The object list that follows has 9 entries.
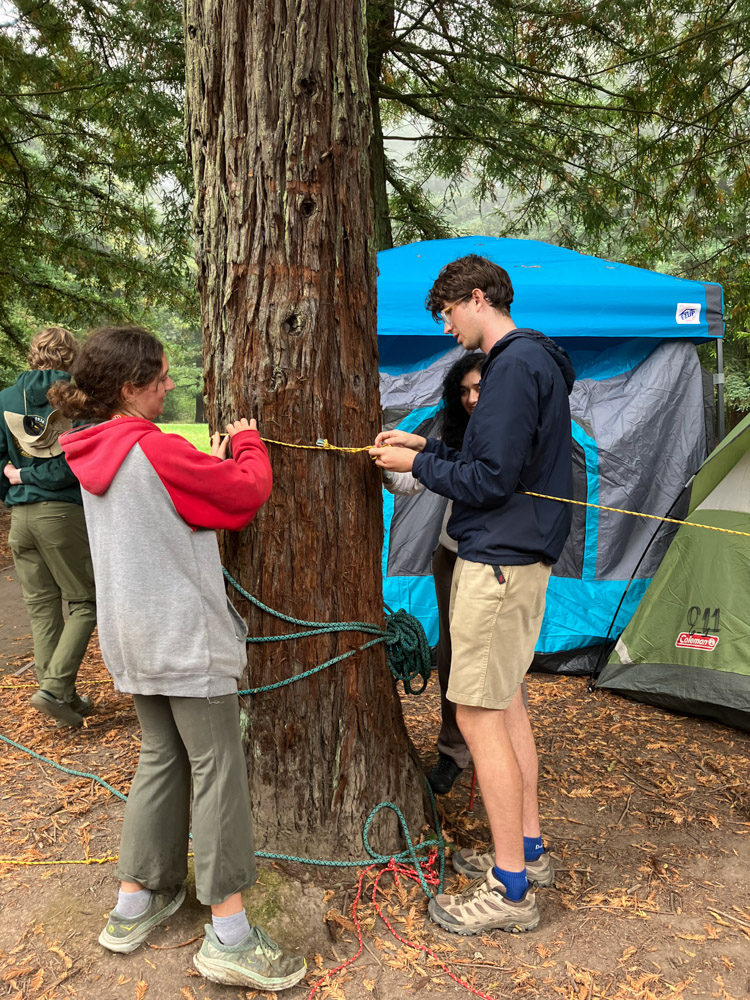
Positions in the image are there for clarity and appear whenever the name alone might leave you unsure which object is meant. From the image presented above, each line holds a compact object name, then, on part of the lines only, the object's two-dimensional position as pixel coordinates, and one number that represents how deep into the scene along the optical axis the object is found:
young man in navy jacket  2.16
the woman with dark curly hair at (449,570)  3.03
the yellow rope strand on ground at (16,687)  4.39
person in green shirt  3.69
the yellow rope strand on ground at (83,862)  2.55
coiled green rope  2.57
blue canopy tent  4.79
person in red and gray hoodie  1.96
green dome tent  3.99
